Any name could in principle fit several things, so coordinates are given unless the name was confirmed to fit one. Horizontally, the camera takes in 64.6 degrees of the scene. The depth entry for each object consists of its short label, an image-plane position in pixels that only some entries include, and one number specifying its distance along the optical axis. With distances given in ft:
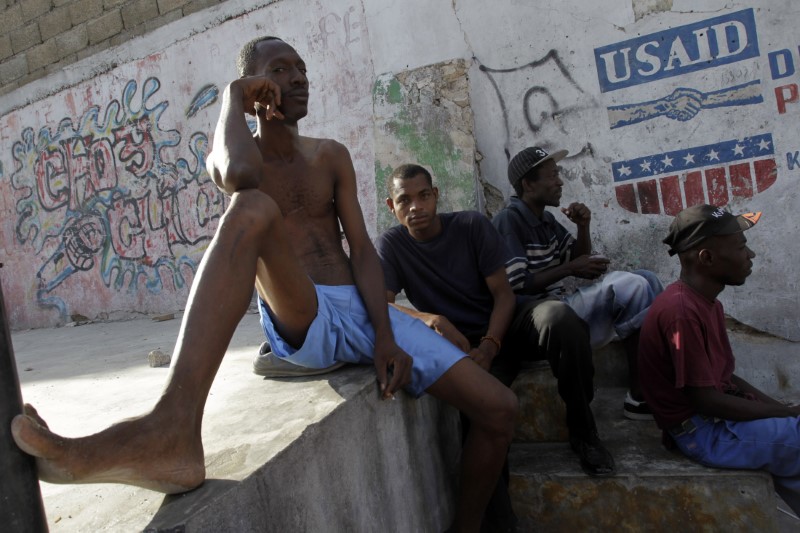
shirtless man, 4.28
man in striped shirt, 9.58
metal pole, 3.33
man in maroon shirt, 7.27
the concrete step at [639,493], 7.43
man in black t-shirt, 8.54
